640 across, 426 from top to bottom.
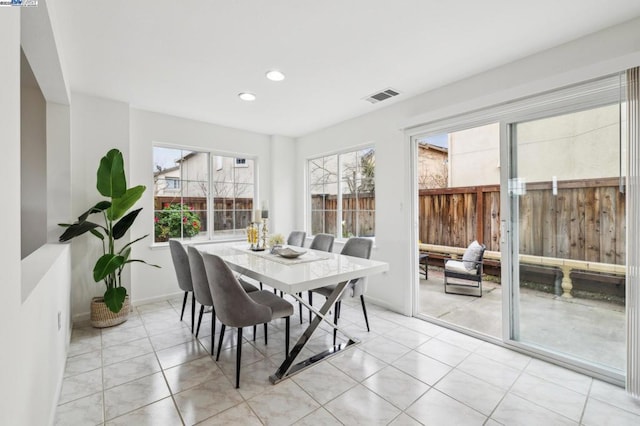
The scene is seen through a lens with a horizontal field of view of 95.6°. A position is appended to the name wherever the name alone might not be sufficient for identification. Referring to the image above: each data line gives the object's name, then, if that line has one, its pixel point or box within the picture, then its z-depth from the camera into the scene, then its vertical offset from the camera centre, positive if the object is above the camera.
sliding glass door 2.16 -0.20
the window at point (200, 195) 4.08 +0.27
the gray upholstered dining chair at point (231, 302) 2.04 -0.64
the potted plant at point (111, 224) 2.84 -0.11
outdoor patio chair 4.13 -0.83
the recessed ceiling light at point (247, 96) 3.27 +1.33
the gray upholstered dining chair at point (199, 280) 2.41 -0.57
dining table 2.02 -0.46
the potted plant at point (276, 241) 3.30 -0.33
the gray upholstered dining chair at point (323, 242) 3.53 -0.38
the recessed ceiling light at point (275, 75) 2.75 +1.33
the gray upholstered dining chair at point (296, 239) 4.02 -0.37
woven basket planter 3.03 -1.08
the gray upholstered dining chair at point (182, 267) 2.91 -0.55
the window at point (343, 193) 4.16 +0.29
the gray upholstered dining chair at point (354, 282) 2.89 -0.70
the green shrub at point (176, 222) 4.05 -0.14
